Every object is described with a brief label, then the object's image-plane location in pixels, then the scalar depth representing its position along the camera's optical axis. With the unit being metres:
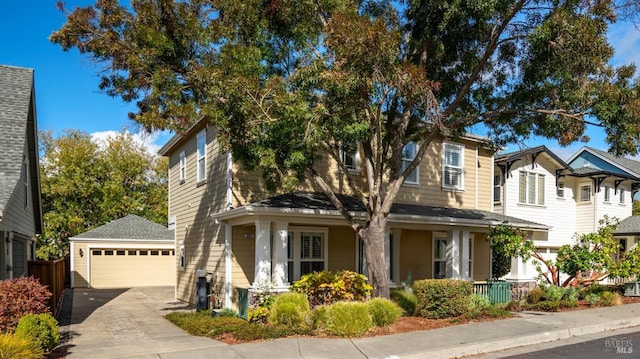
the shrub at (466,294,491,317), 12.78
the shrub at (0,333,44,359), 7.48
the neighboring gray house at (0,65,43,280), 10.51
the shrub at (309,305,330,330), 10.88
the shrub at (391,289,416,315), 13.43
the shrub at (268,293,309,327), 11.11
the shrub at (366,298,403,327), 11.05
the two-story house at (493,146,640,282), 22.61
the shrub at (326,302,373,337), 10.37
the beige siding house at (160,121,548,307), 13.76
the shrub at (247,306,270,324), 11.85
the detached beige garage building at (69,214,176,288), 25.27
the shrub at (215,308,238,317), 13.48
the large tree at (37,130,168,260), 32.19
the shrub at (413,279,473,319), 12.48
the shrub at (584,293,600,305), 15.45
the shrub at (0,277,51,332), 8.70
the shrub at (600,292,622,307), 15.65
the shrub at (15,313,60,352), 8.26
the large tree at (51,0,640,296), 10.70
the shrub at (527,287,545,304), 15.37
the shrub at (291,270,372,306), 12.48
